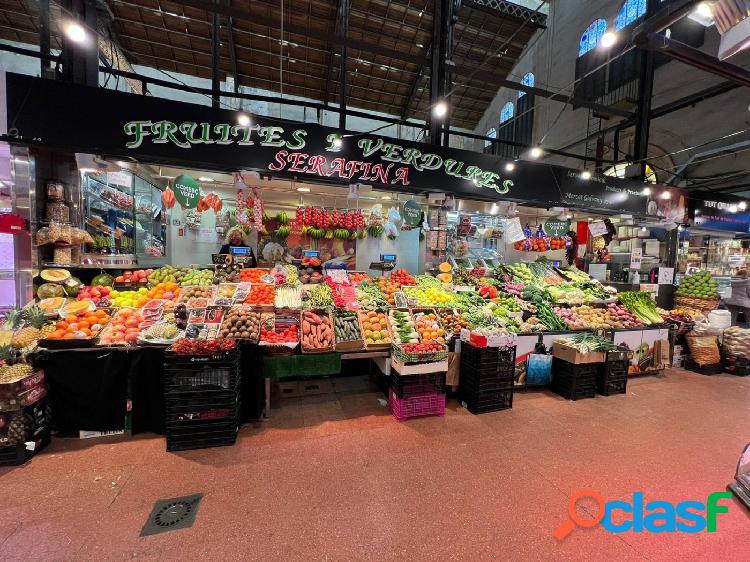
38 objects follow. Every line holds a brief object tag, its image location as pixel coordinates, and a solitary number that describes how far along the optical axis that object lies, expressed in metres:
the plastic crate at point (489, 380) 4.01
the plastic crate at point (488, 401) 4.01
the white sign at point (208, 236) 7.66
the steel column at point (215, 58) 5.52
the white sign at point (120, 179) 6.48
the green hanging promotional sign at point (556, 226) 6.92
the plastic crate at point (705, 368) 5.90
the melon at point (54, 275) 4.02
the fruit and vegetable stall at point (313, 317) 3.35
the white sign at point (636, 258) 8.10
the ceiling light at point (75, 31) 3.52
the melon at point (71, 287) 4.14
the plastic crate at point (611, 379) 4.70
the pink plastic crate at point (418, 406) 3.77
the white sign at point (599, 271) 8.73
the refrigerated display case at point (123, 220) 5.00
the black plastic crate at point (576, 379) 4.52
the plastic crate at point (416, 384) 3.77
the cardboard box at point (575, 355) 4.49
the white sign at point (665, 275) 8.05
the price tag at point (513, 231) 6.71
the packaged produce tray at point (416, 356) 3.70
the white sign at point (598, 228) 7.36
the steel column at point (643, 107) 7.90
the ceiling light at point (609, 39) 3.68
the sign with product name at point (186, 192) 4.46
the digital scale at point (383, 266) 7.30
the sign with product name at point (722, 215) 8.37
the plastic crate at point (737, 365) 5.82
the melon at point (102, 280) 4.48
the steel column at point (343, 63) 6.09
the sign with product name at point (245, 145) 3.91
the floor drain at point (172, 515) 2.13
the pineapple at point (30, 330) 3.11
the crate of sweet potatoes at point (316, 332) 3.83
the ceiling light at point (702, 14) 2.59
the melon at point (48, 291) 3.91
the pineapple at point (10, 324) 3.14
